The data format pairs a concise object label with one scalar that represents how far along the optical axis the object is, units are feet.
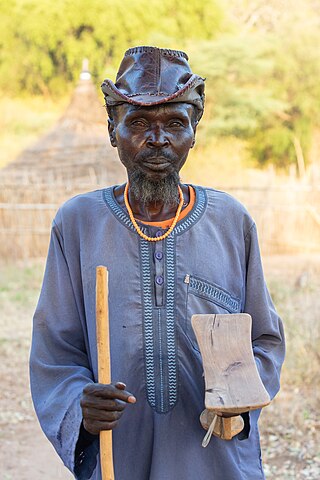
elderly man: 5.31
